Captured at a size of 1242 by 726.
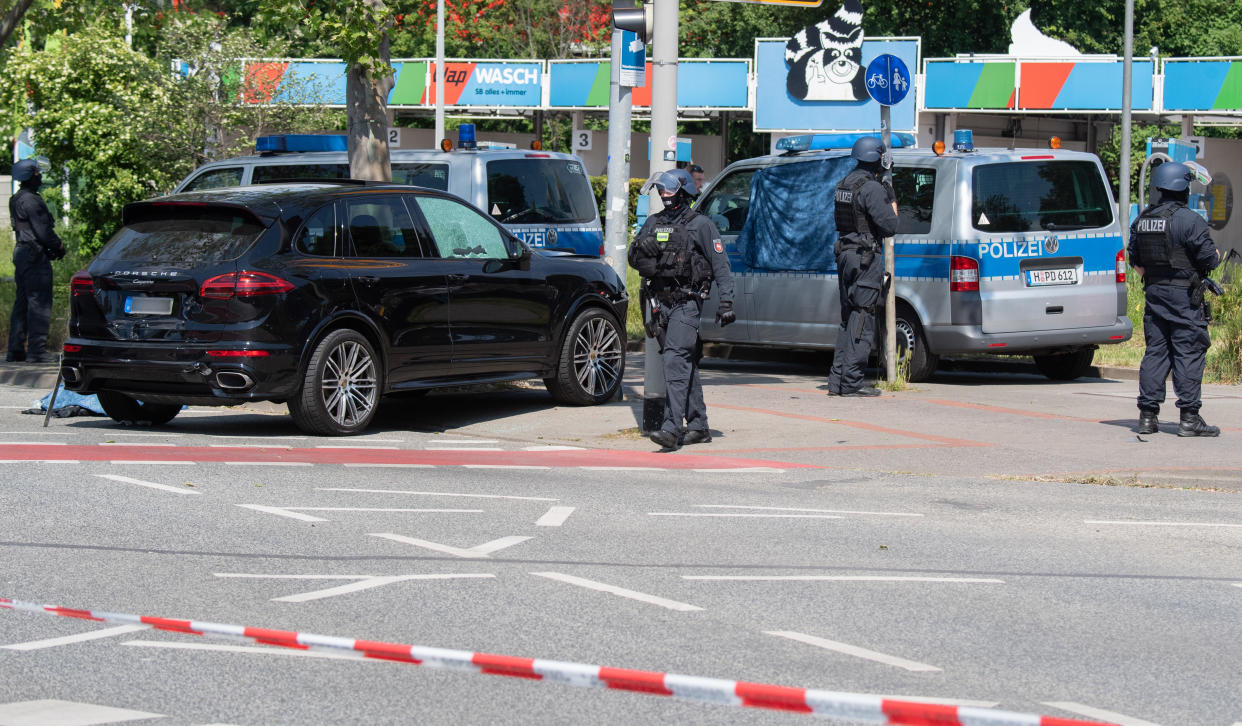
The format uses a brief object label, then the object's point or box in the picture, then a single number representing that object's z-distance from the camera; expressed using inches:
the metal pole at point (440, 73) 1489.9
